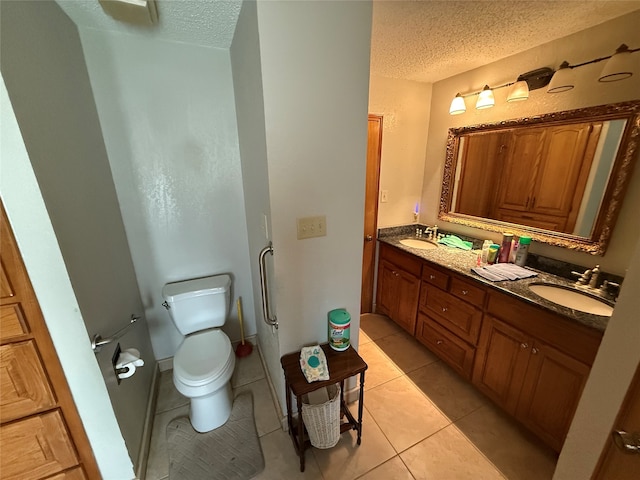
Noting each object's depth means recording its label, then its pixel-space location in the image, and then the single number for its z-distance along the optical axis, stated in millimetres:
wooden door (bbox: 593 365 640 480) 610
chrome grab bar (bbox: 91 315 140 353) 1006
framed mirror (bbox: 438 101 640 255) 1398
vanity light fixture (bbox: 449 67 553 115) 1637
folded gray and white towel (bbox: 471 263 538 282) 1581
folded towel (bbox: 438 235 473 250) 2146
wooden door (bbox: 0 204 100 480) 876
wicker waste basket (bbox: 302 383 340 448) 1236
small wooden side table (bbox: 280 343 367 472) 1216
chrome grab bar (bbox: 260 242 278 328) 1253
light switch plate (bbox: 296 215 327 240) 1224
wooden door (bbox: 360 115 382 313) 2271
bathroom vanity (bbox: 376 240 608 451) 1221
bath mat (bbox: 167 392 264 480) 1314
